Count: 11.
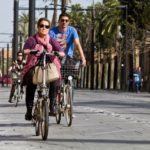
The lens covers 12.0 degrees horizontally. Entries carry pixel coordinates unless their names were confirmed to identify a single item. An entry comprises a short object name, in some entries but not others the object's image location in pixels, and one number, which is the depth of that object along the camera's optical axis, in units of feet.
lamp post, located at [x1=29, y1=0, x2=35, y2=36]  107.65
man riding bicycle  41.98
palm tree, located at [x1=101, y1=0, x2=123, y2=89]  225.25
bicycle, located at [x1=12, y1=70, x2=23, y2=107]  72.86
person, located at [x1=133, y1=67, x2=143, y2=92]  161.46
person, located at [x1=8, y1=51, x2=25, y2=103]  74.43
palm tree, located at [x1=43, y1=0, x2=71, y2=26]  188.73
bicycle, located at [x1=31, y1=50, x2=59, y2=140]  34.06
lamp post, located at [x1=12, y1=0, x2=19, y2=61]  155.96
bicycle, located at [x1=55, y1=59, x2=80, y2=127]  40.47
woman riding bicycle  36.52
